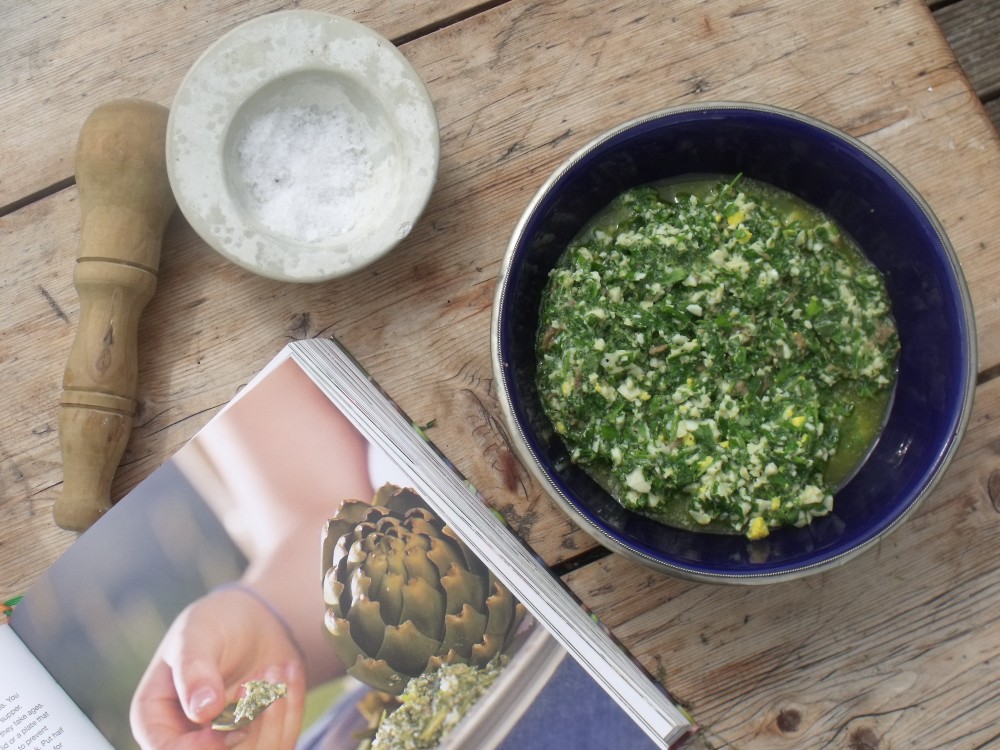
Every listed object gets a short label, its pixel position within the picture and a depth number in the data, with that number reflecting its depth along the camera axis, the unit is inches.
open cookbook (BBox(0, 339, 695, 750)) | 17.3
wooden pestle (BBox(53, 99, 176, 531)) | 18.4
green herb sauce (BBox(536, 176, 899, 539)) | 17.0
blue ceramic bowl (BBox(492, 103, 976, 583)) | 16.2
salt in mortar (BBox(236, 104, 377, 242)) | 18.4
